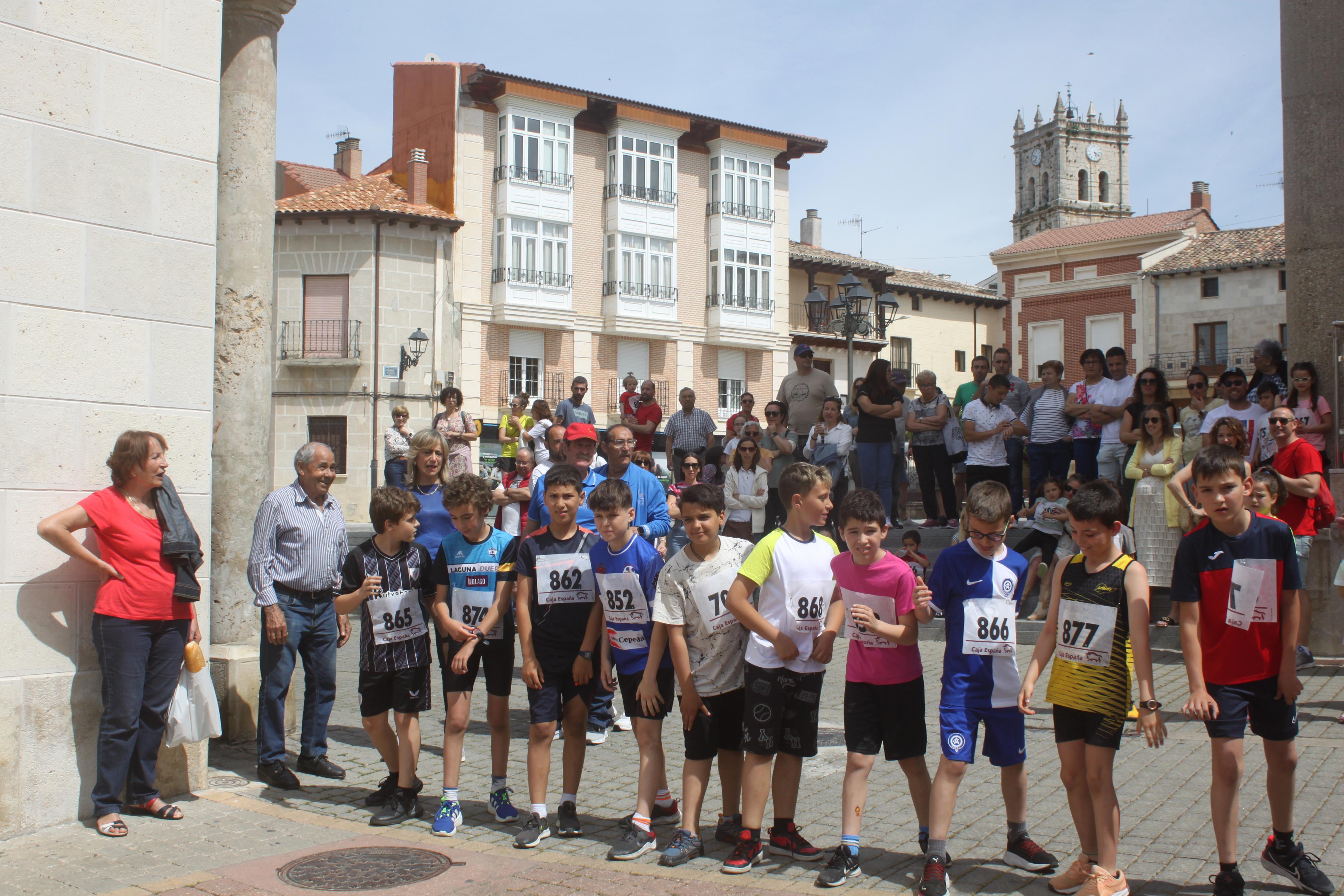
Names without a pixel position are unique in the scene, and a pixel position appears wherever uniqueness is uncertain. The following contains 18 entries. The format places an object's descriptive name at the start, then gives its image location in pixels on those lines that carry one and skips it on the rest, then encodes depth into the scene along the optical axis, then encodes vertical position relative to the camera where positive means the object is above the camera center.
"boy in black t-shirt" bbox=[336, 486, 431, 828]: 5.93 -0.74
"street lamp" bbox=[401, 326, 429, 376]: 33.47 +4.12
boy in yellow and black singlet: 4.50 -0.69
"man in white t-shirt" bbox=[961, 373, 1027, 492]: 12.54 +0.72
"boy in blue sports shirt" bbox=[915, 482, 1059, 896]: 4.75 -0.67
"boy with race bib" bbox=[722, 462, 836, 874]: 4.96 -0.70
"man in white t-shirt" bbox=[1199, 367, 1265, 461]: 10.30 +0.82
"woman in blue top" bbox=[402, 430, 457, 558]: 7.50 +0.06
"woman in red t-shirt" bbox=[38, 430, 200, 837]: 5.60 -0.64
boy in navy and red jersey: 4.52 -0.58
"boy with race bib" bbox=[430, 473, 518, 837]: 5.67 -0.64
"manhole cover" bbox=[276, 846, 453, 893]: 4.77 -1.64
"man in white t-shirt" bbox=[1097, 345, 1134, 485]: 11.57 +0.86
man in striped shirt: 6.50 -0.63
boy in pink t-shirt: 4.84 -0.73
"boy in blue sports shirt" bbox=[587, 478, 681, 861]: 5.45 -0.47
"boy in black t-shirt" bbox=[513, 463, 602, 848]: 5.50 -0.63
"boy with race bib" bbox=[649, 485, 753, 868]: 5.11 -0.66
